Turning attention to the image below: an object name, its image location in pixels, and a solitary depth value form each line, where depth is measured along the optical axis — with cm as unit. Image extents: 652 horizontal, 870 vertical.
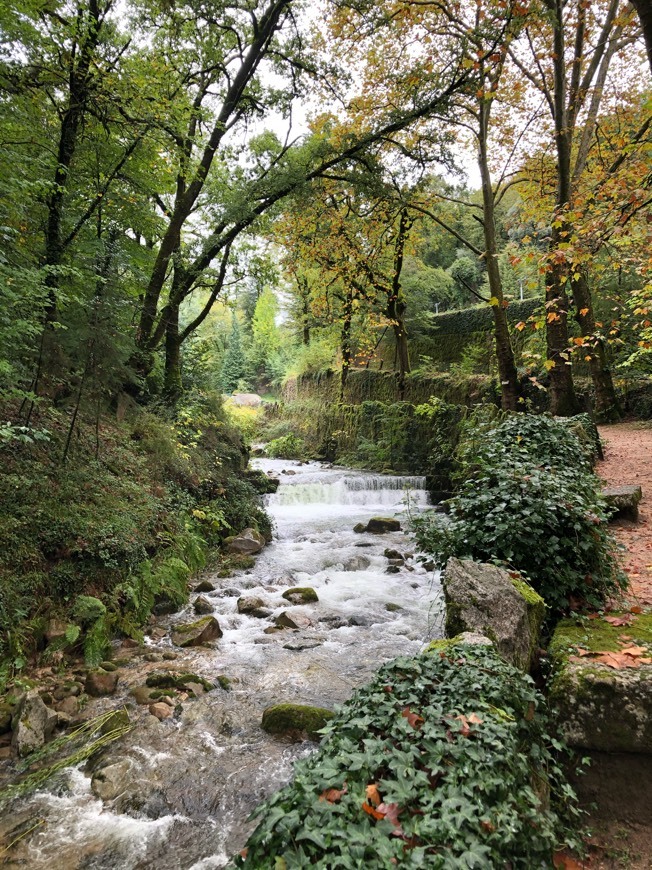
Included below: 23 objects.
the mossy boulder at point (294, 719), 412
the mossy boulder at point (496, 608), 340
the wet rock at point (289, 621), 644
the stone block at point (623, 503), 608
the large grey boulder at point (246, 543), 948
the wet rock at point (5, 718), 376
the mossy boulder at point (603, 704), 286
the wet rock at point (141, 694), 445
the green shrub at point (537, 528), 413
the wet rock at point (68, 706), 416
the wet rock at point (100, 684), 450
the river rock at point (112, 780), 334
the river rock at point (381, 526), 1159
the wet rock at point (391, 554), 943
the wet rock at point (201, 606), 671
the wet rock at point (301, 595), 737
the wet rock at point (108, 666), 489
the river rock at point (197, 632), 576
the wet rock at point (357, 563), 901
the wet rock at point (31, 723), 363
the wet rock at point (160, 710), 425
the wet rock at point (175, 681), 471
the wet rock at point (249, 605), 683
